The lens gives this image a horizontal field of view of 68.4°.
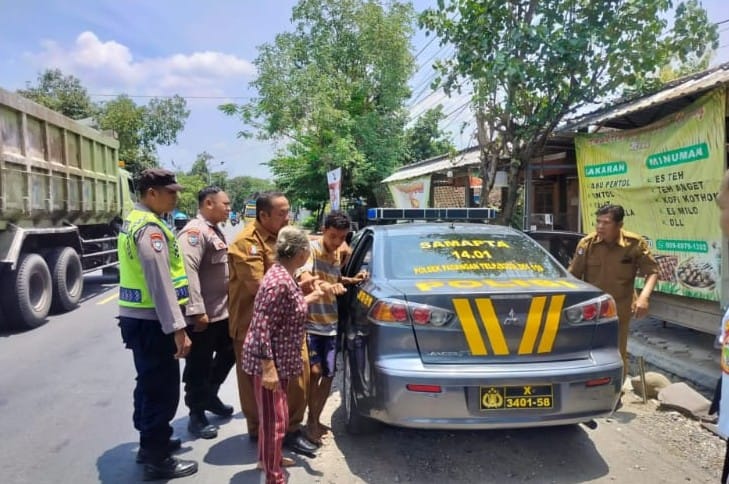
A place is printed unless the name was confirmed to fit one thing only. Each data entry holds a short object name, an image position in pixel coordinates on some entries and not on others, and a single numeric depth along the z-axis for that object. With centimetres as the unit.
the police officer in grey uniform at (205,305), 364
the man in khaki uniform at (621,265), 407
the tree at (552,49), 700
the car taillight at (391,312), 301
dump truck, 676
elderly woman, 274
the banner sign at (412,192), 1364
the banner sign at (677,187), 515
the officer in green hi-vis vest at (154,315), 286
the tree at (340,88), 1975
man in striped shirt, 351
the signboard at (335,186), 1308
